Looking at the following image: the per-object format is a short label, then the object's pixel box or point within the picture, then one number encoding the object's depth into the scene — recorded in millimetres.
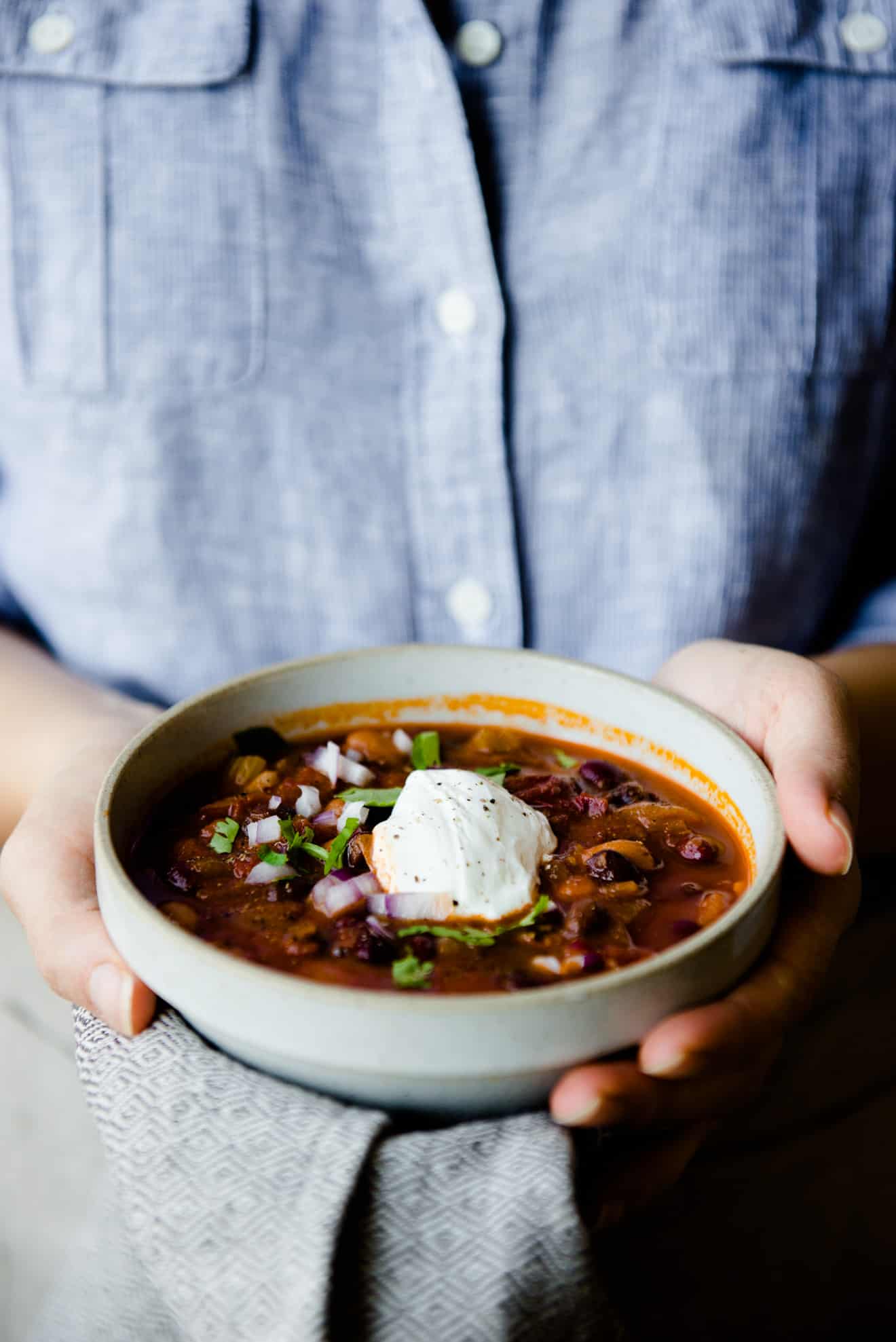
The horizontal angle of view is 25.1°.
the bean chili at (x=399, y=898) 453
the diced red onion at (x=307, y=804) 498
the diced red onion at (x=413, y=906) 463
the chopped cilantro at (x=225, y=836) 485
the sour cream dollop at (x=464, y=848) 468
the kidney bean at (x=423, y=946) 453
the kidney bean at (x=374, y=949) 450
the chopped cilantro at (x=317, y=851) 483
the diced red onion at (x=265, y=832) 487
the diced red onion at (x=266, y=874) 474
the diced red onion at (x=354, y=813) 491
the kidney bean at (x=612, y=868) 473
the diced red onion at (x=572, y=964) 448
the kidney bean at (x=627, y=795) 509
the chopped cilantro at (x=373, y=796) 499
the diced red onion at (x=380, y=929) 457
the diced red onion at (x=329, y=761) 516
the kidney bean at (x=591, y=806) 506
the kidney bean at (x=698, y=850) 485
